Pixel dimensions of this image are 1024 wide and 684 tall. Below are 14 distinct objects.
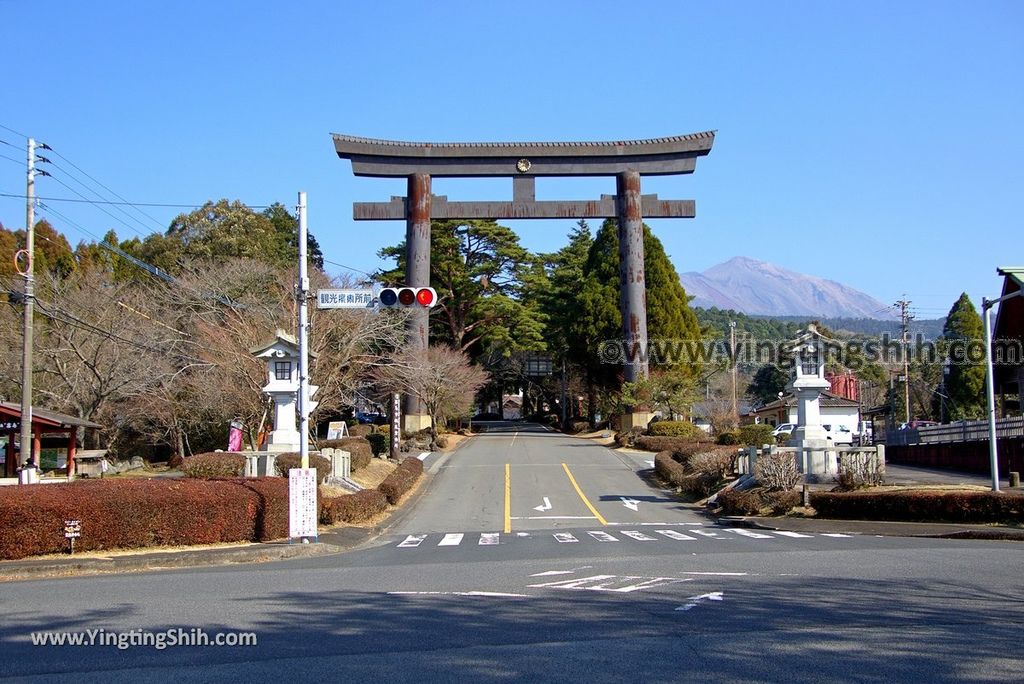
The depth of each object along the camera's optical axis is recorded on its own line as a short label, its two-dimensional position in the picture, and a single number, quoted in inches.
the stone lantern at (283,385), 1077.8
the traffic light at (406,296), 757.8
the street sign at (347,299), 792.4
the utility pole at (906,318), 2762.6
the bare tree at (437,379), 1797.5
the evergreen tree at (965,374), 2337.6
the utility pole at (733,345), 2426.2
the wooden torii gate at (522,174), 2064.5
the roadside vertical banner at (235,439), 1278.3
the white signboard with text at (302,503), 807.1
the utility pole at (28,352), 1049.5
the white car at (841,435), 1975.0
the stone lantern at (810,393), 1183.6
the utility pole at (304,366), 834.8
